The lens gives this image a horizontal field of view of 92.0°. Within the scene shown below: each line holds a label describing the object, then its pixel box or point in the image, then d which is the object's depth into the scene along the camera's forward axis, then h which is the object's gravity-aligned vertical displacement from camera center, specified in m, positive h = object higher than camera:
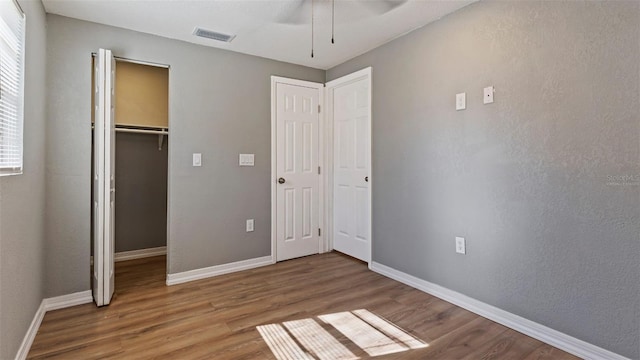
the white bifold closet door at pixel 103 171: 2.38 +0.09
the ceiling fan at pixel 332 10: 2.35 +1.37
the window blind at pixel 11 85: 1.50 +0.51
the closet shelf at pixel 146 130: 3.39 +0.58
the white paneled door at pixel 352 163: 3.39 +0.23
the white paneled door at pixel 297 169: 3.58 +0.15
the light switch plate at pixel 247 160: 3.34 +0.24
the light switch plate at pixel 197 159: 3.07 +0.23
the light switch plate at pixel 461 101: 2.41 +0.64
